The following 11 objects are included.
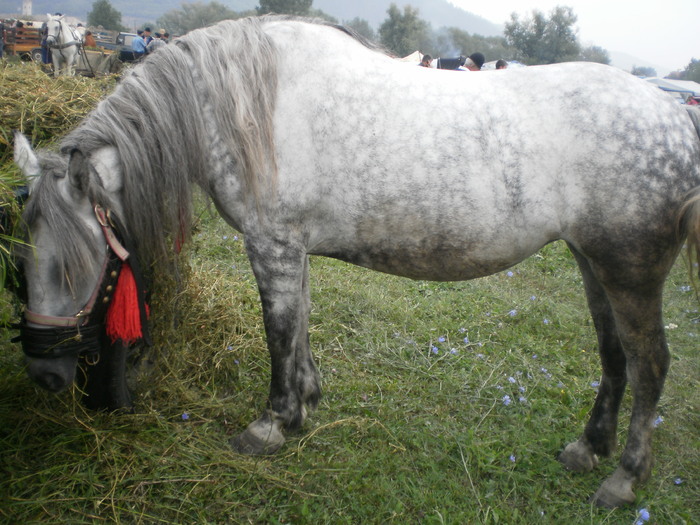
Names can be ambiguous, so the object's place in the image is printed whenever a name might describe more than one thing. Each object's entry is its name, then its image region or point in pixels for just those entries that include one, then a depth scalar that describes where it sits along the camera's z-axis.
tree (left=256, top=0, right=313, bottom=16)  43.81
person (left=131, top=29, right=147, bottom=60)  13.54
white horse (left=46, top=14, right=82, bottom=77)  13.53
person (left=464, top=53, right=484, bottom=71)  8.72
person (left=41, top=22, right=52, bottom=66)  14.25
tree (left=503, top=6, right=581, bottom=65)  50.38
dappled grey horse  1.95
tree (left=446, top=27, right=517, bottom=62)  68.35
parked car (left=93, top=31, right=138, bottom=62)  22.81
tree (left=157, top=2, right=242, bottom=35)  66.56
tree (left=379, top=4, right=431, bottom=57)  43.25
